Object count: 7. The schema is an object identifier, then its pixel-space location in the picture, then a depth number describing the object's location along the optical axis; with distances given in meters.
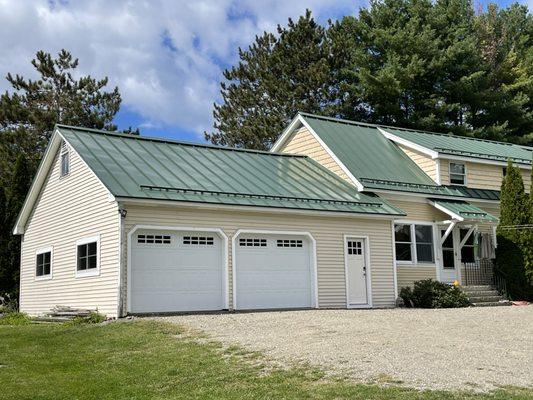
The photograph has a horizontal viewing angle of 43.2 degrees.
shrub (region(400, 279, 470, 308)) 20.06
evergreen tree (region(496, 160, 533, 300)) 23.02
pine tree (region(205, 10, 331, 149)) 42.34
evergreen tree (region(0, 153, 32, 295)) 25.44
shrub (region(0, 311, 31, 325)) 18.88
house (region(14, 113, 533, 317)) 17.42
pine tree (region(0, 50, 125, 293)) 37.31
